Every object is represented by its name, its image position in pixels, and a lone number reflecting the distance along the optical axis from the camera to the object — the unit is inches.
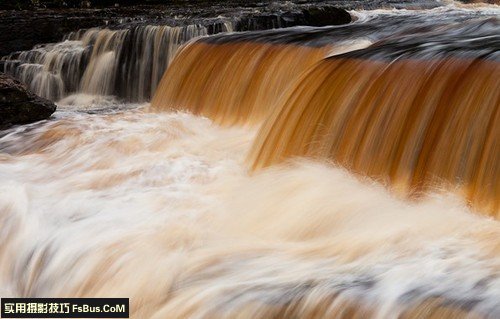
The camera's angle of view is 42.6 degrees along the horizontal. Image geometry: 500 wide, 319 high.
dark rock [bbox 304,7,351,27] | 438.0
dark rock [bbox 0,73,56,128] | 303.0
